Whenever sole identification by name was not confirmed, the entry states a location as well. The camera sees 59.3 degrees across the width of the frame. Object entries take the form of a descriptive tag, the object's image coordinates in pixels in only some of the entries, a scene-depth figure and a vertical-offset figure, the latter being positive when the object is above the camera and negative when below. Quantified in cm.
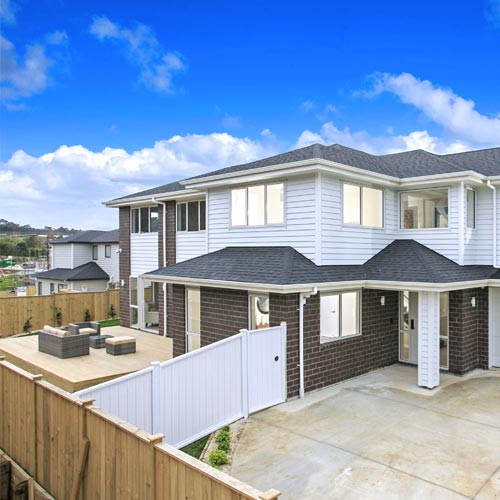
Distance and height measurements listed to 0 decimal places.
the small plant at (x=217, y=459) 623 -300
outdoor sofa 1214 -261
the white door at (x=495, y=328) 1151 -210
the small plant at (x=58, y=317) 1936 -292
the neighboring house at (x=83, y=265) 2598 -89
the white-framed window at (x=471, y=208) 1145 +108
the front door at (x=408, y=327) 1188 -213
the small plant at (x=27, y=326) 1834 -313
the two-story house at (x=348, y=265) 967 -38
